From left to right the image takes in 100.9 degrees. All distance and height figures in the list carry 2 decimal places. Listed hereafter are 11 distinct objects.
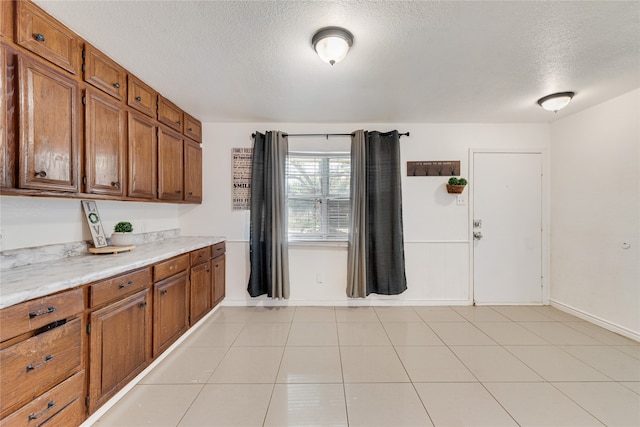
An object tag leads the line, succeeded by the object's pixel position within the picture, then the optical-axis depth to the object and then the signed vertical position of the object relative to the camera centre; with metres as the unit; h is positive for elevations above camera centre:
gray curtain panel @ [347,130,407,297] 3.32 -0.02
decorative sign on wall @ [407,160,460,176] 3.46 +0.58
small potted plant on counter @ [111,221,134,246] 2.22 -0.18
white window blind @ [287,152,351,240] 3.45 +0.25
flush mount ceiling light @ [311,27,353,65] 1.66 +1.10
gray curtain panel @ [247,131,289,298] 3.28 -0.08
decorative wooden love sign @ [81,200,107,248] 2.11 -0.08
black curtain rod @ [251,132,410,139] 3.41 +1.02
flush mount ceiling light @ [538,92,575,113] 2.55 +1.10
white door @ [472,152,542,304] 3.48 -0.12
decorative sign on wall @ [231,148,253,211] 3.45 +0.48
